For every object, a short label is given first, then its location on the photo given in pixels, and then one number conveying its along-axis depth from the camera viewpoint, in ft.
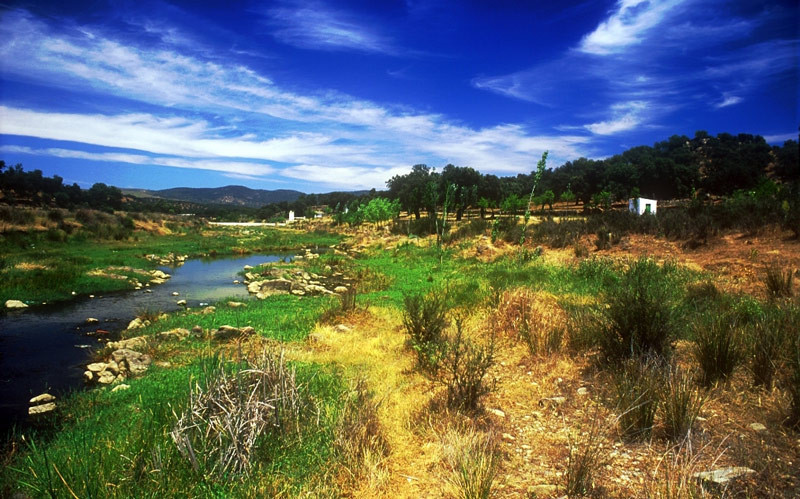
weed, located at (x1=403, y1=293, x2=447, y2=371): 23.54
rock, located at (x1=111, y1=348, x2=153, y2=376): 24.26
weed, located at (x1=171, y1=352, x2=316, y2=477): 11.64
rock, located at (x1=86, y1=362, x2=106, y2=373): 24.83
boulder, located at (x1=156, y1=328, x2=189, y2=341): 29.60
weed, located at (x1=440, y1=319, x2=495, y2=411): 15.96
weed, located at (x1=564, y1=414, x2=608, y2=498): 10.28
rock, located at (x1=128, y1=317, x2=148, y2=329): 34.10
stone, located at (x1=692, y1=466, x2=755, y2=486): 9.93
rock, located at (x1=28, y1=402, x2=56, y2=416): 19.94
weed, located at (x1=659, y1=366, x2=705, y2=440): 12.39
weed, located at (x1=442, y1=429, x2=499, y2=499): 10.30
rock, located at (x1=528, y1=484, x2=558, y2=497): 10.63
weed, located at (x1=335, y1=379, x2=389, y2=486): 11.97
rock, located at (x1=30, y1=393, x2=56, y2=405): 21.31
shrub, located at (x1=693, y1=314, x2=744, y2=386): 15.81
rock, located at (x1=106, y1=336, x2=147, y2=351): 28.12
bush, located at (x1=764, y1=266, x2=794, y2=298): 27.99
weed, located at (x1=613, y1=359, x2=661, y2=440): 12.89
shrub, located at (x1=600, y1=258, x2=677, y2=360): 18.04
